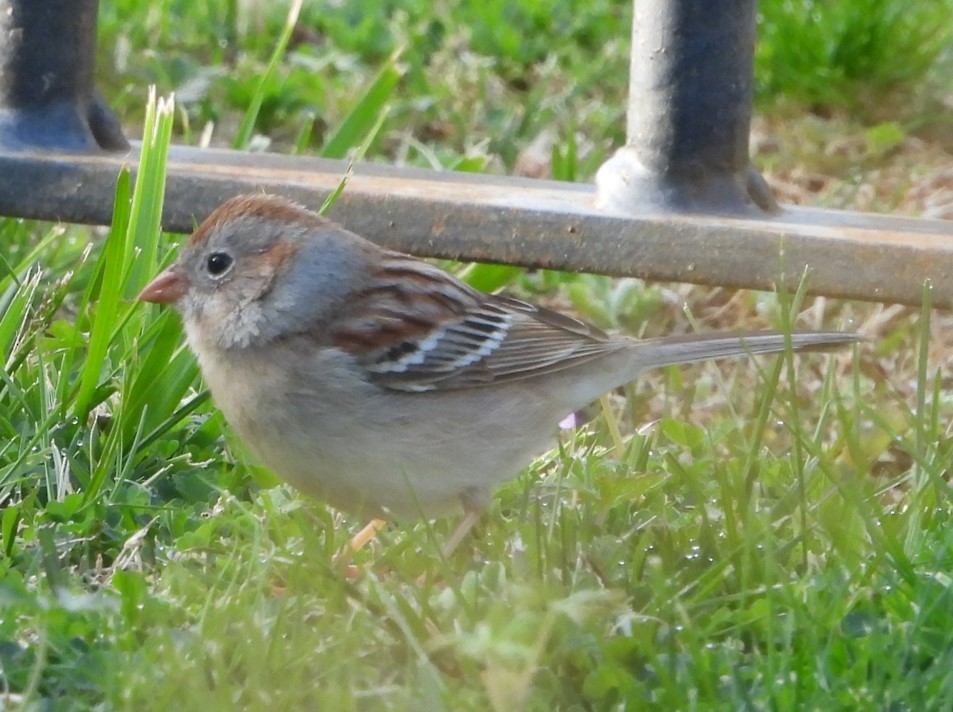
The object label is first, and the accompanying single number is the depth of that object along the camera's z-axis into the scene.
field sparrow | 5.66
